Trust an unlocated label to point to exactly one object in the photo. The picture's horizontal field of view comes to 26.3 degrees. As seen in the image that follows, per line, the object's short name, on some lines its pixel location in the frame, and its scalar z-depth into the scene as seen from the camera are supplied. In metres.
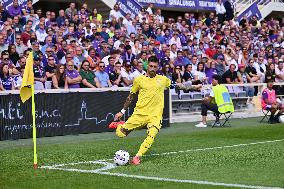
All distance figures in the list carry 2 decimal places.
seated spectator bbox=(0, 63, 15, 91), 17.36
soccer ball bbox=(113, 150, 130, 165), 11.21
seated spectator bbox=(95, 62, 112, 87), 19.73
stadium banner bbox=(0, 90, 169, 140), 16.31
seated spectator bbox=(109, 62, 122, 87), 20.25
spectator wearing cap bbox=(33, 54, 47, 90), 17.70
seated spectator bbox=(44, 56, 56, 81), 18.54
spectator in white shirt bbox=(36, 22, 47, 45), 21.47
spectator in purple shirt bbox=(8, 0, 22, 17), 22.28
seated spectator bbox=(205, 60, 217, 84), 24.22
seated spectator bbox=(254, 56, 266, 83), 25.94
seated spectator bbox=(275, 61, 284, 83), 26.38
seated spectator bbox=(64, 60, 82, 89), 18.59
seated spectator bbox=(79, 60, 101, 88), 19.19
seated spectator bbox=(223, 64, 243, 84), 24.02
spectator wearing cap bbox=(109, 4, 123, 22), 26.05
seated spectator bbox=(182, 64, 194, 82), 22.72
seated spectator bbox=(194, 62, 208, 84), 23.34
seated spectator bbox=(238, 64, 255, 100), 24.28
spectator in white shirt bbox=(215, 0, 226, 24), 33.34
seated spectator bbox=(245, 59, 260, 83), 25.27
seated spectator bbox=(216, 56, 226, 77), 24.73
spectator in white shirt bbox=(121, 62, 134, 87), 20.58
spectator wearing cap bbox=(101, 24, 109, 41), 23.78
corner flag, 11.01
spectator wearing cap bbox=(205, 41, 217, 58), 26.79
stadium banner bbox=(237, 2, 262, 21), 36.29
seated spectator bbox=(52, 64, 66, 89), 18.42
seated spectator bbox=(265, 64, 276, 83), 25.55
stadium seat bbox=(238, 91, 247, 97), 23.90
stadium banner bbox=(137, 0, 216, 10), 33.88
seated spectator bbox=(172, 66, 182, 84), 22.50
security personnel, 20.16
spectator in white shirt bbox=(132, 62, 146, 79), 21.57
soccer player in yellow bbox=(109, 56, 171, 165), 11.94
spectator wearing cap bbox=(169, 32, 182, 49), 26.19
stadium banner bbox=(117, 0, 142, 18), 29.44
